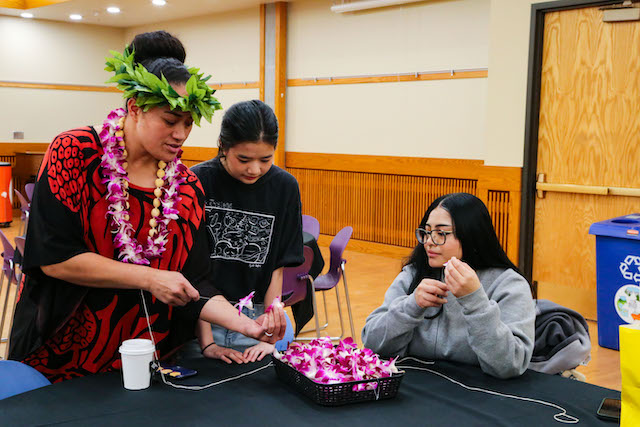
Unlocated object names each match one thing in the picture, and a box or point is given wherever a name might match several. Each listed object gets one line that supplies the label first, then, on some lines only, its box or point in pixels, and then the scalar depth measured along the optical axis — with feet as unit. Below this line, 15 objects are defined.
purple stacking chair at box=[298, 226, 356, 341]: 15.26
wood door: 17.29
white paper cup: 5.83
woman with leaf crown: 6.02
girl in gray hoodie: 6.60
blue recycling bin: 15.14
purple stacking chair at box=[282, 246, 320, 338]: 13.56
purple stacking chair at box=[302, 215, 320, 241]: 16.80
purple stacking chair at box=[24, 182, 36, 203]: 23.32
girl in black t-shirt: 7.68
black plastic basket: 5.67
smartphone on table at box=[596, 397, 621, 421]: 5.58
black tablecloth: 5.36
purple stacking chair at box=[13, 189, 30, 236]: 19.35
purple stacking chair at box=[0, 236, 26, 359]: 13.47
